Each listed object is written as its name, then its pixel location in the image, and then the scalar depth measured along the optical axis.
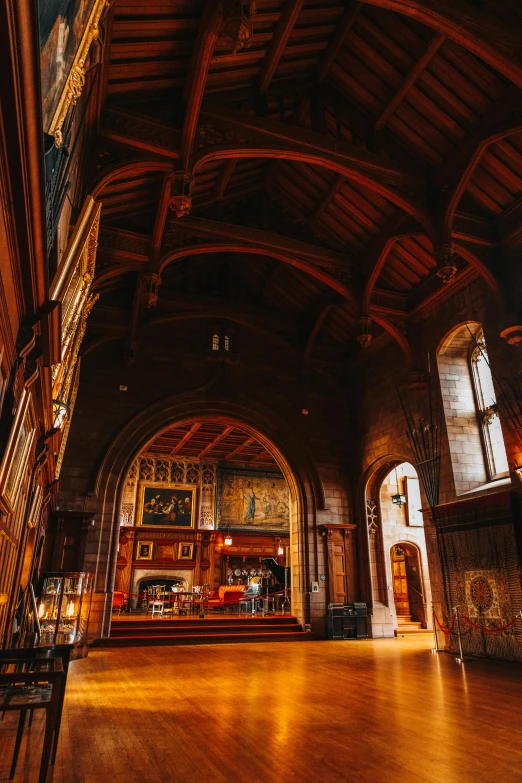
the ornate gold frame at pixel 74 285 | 4.68
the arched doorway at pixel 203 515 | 18.69
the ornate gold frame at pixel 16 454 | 3.65
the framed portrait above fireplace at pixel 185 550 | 19.23
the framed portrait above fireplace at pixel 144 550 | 18.77
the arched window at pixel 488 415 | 10.34
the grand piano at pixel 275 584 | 15.98
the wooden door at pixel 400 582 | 16.27
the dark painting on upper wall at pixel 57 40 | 2.31
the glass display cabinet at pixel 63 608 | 8.38
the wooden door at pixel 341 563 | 12.62
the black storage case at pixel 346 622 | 12.01
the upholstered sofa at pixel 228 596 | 16.56
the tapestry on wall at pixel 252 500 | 20.33
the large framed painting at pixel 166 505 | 19.19
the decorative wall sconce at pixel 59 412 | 6.25
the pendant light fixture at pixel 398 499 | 14.25
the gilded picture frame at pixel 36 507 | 6.91
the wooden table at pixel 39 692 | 2.54
